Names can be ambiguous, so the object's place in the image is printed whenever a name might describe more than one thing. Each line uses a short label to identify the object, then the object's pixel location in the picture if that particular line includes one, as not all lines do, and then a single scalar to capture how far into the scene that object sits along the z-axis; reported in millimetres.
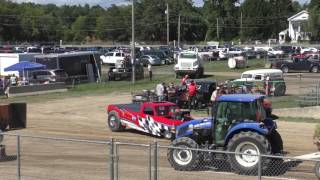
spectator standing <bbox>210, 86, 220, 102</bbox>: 33681
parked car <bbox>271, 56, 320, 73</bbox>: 63094
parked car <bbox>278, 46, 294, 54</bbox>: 88900
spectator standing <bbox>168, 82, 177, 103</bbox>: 35912
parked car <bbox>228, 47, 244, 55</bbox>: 87312
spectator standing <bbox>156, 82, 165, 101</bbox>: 35456
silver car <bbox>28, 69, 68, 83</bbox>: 50141
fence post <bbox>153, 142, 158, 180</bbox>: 11656
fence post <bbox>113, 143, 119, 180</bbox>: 12539
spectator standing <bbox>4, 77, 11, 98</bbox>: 45625
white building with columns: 151000
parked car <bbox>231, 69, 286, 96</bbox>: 38422
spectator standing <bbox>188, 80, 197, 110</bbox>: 34906
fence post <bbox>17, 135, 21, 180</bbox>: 13297
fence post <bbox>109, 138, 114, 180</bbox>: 12203
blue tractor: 15818
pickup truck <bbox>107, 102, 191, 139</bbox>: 23875
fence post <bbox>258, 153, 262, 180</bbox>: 10514
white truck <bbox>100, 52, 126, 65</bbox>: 78750
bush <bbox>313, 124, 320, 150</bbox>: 15461
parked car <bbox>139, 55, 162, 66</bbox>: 78244
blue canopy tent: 50062
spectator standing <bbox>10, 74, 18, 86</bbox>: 47825
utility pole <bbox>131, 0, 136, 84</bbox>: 52609
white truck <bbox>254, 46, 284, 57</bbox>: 84938
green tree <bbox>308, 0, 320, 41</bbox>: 131625
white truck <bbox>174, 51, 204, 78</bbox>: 57812
